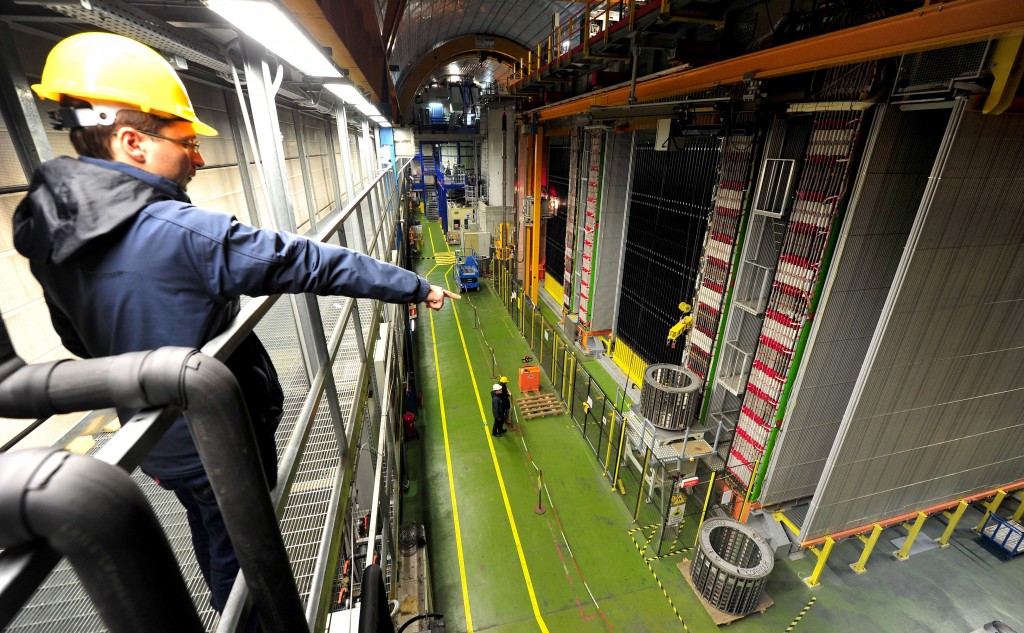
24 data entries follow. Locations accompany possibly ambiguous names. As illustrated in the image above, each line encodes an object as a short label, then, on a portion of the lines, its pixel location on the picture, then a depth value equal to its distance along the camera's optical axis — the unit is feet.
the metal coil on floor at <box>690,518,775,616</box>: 20.84
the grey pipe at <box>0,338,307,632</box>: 3.42
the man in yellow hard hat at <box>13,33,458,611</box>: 4.68
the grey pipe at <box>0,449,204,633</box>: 2.28
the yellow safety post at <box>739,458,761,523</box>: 24.29
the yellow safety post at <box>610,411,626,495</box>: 27.71
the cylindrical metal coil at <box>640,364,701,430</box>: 25.25
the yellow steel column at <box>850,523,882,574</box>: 23.44
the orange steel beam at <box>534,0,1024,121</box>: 11.85
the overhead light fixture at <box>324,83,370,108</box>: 18.22
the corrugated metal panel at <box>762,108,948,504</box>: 17.83
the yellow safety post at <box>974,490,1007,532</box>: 26.18
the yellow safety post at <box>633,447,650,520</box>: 26.25
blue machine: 64.61
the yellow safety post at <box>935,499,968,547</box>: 24.79
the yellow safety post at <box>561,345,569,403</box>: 39.23
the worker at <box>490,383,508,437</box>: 33.83
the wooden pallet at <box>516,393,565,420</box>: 37.71
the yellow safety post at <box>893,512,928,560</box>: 24.18
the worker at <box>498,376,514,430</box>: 34.40
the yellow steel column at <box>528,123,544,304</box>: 55.11
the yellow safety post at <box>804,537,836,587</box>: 22.76
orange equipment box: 40.24
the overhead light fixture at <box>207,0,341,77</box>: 7.83
